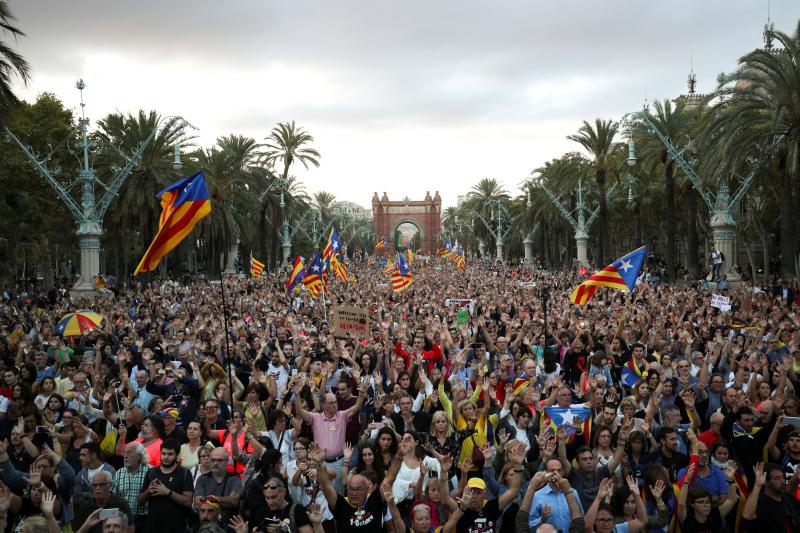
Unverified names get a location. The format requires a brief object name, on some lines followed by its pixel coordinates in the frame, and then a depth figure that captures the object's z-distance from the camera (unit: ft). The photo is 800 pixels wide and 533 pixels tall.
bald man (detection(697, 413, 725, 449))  20.34
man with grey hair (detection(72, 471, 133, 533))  15.97
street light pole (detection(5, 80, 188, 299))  88.48
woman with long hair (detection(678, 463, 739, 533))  16.08
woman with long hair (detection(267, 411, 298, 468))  20.35
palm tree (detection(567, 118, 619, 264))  116.78
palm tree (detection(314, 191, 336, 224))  275.39
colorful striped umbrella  41.96
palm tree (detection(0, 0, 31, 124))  55.11
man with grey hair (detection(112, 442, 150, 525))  17.13
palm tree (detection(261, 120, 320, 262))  154.24
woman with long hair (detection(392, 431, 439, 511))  16.88
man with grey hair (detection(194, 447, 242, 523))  17.37
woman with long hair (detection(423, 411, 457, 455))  18.85
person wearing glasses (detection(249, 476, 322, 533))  15.31
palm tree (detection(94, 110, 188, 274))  98.58
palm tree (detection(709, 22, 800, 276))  66.69
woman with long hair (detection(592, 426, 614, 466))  18.92
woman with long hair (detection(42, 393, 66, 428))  23.43
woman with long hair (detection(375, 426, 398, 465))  18.40
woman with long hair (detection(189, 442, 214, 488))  17.70
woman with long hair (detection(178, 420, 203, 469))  19.54
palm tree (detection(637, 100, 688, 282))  99.04
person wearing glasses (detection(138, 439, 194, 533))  16.67
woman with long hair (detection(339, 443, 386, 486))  17.93
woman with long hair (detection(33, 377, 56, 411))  26.01
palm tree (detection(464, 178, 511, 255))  234.99
